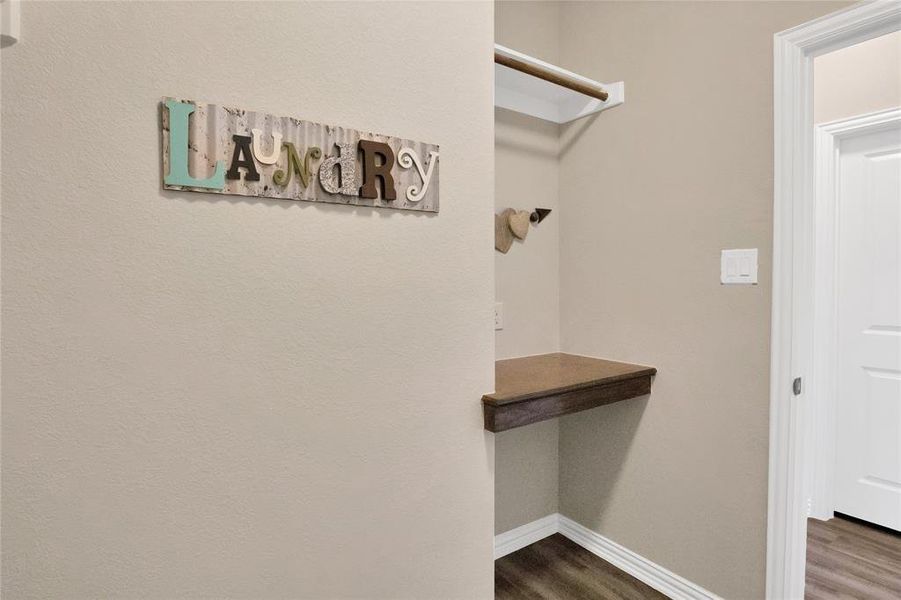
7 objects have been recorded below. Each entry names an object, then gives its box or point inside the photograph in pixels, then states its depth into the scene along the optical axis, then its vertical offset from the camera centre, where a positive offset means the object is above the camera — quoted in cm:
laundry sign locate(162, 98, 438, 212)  104 +30
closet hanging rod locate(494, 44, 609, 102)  178 +81
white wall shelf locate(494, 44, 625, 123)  201 +83
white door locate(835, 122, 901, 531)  243 -24
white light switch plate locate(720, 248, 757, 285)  170 +6
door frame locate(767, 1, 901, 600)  161 -2
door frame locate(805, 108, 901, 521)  259 -29
